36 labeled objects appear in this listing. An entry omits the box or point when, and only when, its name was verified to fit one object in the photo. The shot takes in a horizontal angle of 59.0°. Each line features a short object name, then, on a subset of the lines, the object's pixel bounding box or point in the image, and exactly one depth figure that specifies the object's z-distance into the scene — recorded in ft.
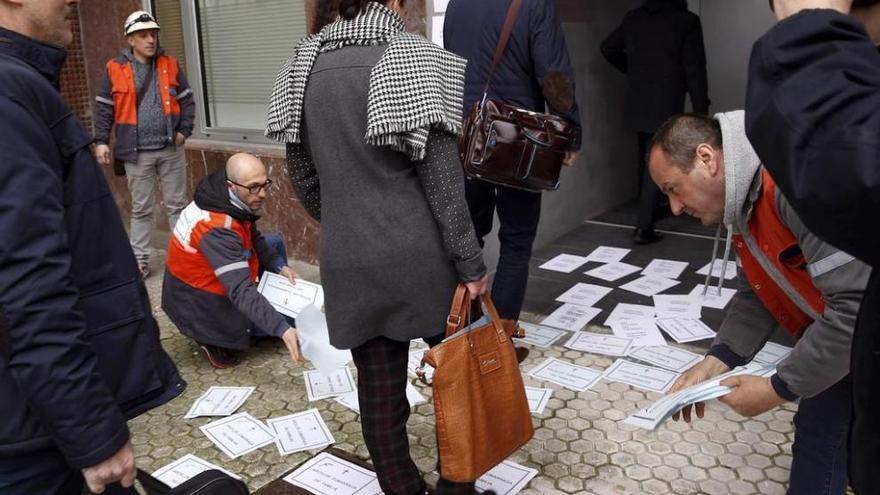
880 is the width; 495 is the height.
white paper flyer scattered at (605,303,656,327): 14.74
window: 20.31
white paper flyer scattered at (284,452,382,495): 9.62
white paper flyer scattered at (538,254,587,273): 17.93
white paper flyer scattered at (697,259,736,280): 16.88
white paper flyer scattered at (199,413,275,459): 10.82
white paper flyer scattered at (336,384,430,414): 11.85
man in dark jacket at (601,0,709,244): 18.44
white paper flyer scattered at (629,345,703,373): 12.72
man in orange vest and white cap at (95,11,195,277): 18.21
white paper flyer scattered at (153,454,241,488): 10.07
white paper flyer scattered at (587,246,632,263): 18.53
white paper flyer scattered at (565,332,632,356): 13.39
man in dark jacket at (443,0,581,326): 11.82
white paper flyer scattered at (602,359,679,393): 12.06
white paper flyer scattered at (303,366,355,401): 12.35
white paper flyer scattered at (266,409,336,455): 10.75
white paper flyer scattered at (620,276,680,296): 16.19
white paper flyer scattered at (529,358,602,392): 12.23
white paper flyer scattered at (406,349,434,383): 12.53
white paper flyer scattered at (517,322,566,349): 13.87
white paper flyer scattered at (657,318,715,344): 13.70
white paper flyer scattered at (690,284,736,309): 15.17
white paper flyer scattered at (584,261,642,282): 17.22
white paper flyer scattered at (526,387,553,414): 11.45
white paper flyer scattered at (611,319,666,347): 13.67
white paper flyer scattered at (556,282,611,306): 15.79
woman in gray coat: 7.07
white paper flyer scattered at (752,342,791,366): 12.24
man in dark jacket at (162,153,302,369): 12.50
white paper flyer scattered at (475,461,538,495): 9.50
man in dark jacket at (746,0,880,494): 2.85
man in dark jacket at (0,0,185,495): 4.75
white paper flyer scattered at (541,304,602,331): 14.61
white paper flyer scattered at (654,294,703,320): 14.77
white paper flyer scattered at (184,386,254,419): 11.93
